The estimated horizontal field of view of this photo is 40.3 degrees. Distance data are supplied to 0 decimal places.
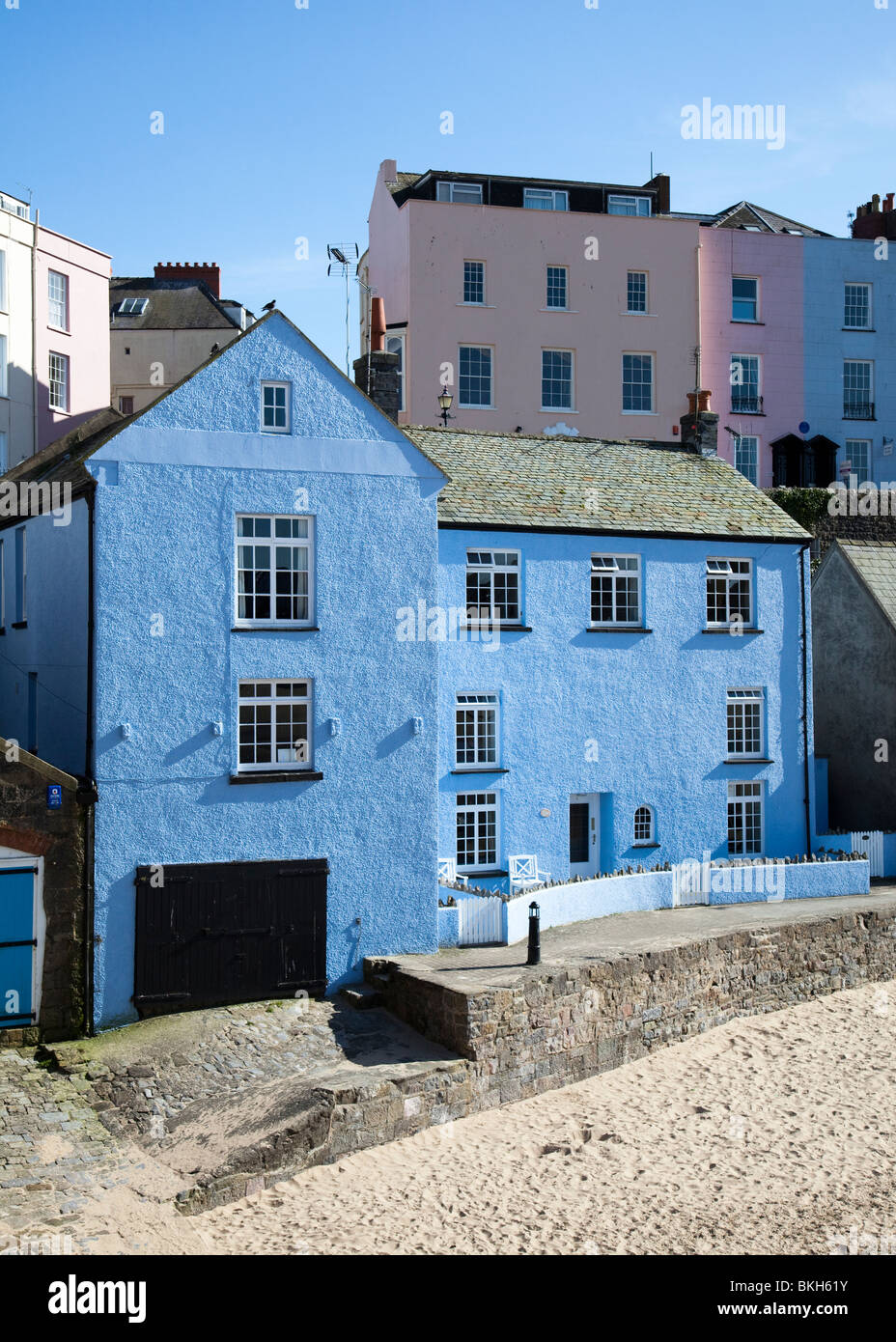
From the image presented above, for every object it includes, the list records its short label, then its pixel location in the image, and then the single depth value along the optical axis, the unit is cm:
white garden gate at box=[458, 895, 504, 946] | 2056
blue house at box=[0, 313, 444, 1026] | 1789
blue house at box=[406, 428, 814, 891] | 2341
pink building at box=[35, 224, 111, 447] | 3639
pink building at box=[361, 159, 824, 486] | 3750
